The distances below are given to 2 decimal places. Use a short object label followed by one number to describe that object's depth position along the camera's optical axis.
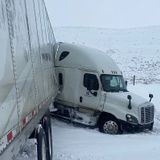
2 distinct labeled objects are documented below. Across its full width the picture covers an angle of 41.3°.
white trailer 2.00
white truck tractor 6.83
